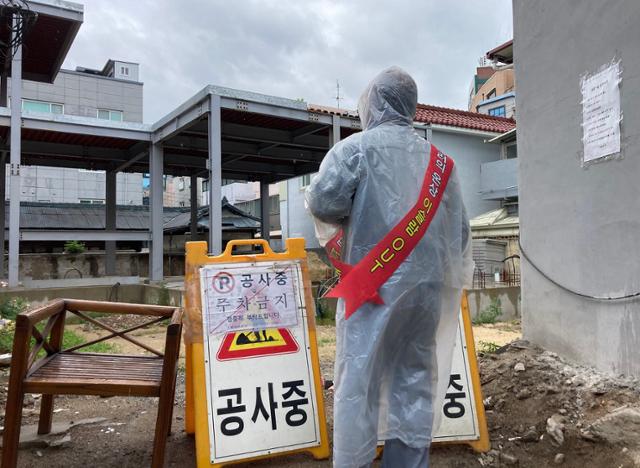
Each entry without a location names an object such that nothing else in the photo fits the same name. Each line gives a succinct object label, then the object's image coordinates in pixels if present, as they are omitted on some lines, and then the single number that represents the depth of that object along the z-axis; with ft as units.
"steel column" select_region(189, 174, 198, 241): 45.67
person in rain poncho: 6.25
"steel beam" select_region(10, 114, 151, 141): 28.60
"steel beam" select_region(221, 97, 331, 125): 27.04
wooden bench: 6.75
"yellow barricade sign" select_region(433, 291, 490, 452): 8.29
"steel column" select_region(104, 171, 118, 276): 37.73
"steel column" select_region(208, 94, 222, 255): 26.13
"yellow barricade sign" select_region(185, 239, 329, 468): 7.66
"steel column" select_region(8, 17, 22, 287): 26.94
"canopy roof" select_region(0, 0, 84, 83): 26.68
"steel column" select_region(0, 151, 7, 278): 35.32
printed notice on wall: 9.20
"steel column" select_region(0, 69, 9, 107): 31.24
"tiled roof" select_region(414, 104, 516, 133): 43.21
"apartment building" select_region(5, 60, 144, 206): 61.67
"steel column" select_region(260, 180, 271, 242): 47.16
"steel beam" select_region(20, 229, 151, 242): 28.32
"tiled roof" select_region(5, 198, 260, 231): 53.01
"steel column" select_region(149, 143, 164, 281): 32.58
